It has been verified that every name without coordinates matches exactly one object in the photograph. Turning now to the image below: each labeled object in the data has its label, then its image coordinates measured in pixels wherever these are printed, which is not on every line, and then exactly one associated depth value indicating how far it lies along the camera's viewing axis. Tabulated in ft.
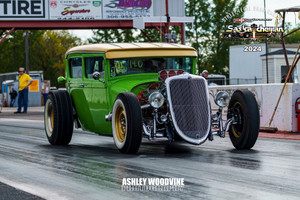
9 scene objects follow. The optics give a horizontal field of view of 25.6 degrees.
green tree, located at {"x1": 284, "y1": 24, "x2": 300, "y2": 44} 304.67
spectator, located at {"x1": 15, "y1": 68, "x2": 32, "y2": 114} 87.40
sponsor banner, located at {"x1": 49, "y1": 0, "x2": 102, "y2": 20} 113.09
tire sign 110.32
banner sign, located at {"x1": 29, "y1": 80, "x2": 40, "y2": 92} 156.56
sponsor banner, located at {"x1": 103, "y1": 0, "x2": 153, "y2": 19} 113.60
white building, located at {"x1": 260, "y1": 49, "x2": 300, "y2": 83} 151.02
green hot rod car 30.76
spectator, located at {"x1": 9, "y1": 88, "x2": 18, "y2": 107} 163.12
